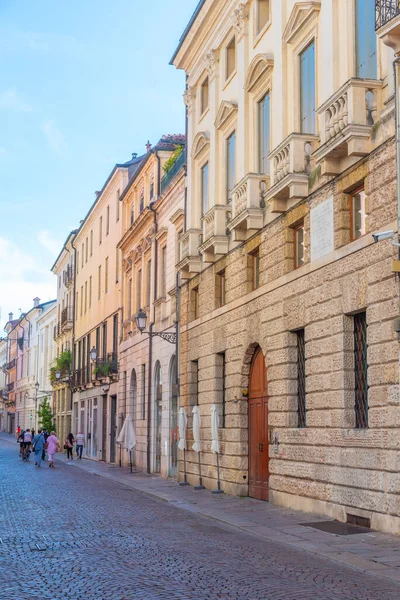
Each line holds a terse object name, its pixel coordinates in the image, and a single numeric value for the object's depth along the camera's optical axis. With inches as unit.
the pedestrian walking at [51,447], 1470.2
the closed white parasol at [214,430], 866.8
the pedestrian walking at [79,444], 1824.6
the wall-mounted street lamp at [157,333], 1113.8
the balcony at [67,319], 2354.8
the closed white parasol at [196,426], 941.8
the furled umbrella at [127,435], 1250.3
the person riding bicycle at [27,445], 1742.1
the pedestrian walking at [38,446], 1510.8
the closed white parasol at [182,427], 992.9
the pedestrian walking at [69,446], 1856.5
